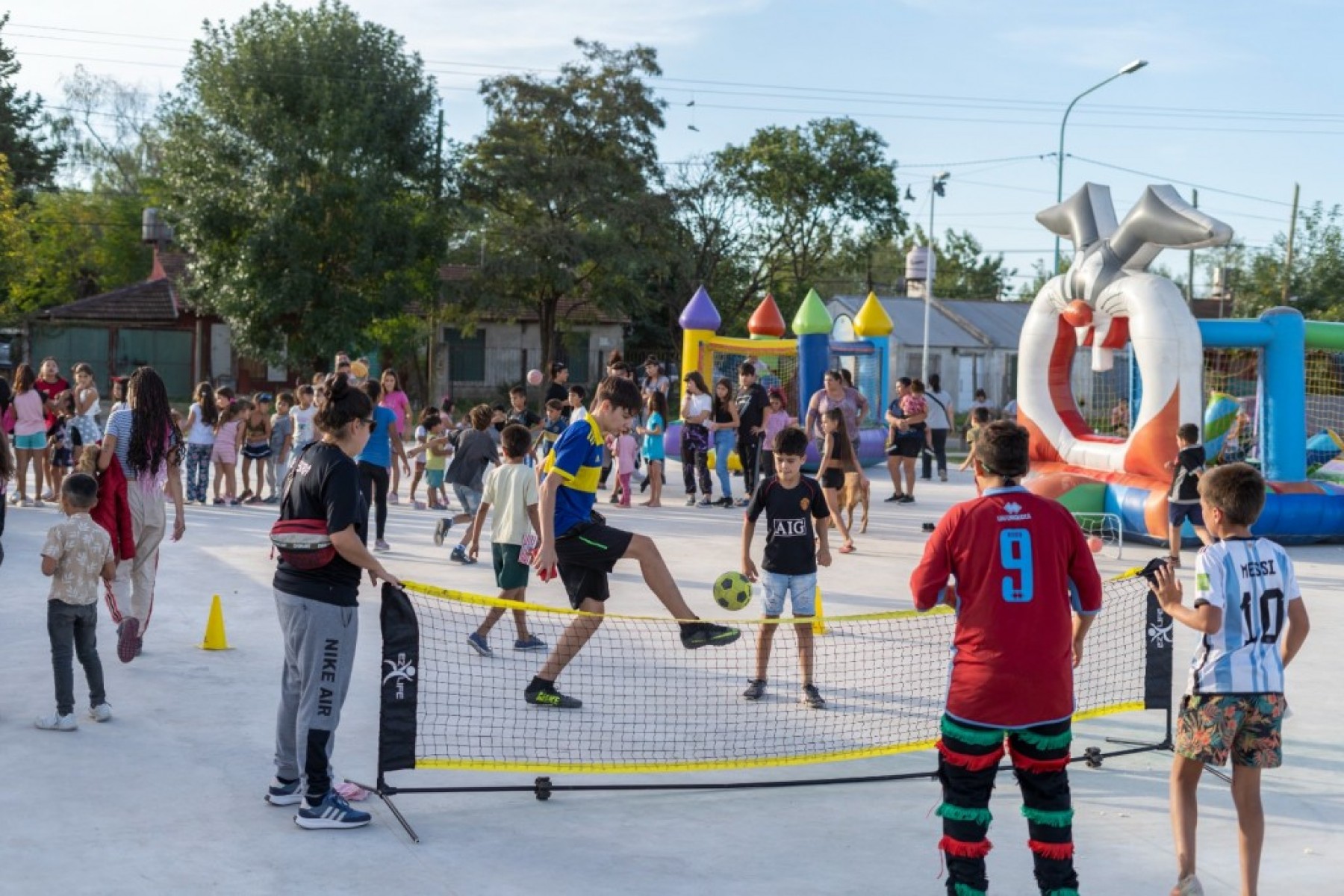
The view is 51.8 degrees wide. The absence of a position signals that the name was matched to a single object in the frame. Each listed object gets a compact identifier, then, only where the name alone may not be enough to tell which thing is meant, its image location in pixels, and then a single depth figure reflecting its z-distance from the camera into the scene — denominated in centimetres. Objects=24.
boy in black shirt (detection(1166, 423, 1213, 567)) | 1279
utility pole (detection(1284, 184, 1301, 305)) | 4434
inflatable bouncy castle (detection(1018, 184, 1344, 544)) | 1492
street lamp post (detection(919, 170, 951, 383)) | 4441
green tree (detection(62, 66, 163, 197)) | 7081
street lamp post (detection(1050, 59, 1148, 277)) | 3266
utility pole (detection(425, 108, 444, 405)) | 3847
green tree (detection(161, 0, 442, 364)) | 3553
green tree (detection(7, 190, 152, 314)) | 5438
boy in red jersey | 462
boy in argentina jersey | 491
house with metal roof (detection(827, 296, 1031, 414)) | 4919
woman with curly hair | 817
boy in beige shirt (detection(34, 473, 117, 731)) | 701
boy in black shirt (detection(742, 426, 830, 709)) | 795
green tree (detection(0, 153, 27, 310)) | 3300
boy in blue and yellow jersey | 746
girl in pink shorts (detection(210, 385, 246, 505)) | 1655
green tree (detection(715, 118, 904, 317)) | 4881
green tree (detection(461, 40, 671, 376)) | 3897
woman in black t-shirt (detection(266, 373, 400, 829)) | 565
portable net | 646
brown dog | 1446
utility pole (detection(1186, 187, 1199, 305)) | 5094
